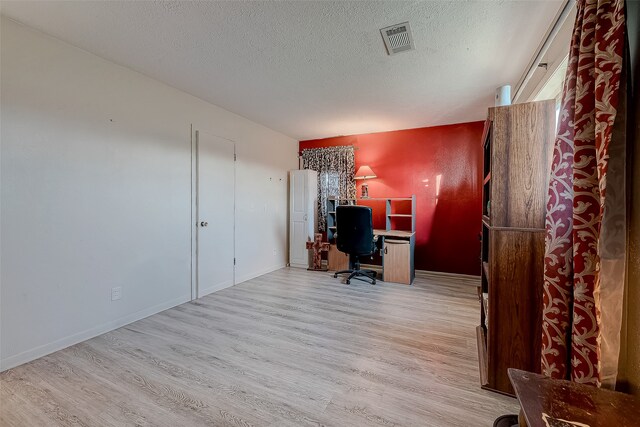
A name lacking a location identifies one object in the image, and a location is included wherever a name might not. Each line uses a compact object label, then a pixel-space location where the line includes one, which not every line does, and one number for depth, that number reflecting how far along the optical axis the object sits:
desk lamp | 4.70
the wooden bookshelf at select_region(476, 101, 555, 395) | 1.51
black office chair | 3.77
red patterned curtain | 0.86
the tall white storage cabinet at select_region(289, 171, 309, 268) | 4.94
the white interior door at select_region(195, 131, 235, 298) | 3.32
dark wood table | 0.66
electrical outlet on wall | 2.46
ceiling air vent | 1.96
